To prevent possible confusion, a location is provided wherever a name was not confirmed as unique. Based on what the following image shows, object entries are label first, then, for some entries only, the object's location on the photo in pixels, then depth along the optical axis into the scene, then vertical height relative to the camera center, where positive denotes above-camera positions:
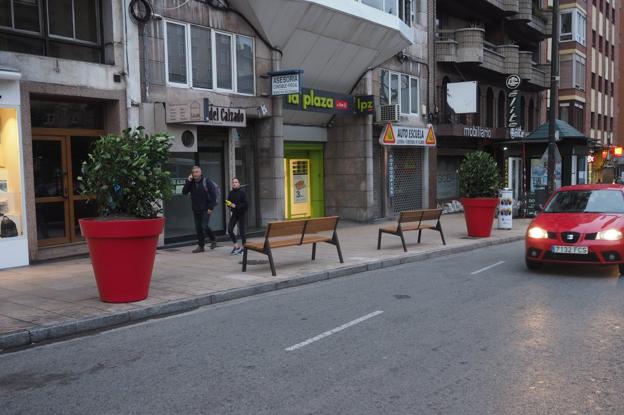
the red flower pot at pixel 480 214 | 15.45 -1.20
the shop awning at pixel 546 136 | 21.72 +1.21
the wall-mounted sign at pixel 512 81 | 26.38 +3.91
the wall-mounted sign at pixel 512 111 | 28.35 +2.86
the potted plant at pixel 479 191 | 15.20 -0.57
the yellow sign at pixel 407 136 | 20.25 +1.26
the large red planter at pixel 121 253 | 7.62 -1.02
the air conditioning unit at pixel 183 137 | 13.45 +0.87
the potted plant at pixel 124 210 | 7.66 -0.45
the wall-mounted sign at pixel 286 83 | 15.35 +2.37
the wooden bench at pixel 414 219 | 13.12 -1.13
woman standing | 12.45 -0.75
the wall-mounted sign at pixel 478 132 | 25.18 +1.65
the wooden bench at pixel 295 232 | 10.17 -1.09
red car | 9.30 -1.00
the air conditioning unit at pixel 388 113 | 19.97 +1.98
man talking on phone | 12.71 -0.49
